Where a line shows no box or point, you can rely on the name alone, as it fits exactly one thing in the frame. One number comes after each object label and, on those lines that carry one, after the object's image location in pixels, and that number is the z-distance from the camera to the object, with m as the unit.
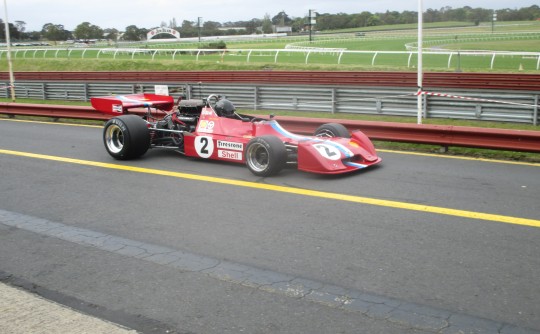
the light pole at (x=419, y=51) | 13.47
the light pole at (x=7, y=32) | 24.78
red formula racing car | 9.22
